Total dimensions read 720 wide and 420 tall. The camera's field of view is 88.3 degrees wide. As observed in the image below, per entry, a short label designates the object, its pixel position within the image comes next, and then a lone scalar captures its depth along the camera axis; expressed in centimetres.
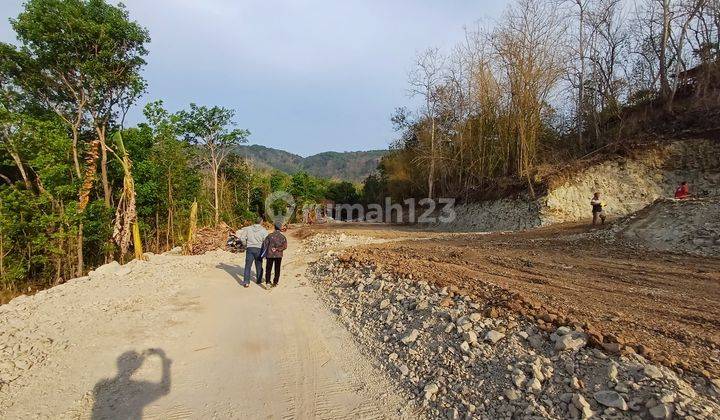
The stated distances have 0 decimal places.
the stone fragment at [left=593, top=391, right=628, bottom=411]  283
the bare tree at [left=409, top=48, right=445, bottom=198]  2912
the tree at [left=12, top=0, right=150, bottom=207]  1516
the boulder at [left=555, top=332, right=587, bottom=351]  365
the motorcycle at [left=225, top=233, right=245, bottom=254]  1440
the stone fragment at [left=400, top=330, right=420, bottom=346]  474
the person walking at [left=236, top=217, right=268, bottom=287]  863
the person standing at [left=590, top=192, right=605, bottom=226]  1302
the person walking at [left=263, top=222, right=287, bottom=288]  818
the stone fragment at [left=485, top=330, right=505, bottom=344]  417
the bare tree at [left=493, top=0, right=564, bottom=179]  1833
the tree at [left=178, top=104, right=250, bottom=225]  2822
